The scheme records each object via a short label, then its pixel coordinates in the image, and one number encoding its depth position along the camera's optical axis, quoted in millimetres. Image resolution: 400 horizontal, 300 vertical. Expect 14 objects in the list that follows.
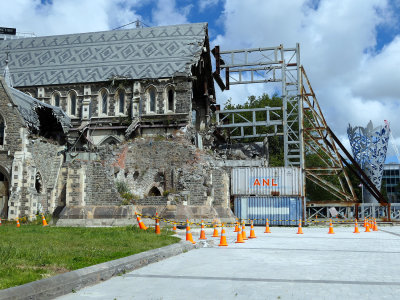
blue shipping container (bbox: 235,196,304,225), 30953
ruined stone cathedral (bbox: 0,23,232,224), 28578
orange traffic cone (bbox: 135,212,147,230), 20655
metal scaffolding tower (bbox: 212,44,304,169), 42031
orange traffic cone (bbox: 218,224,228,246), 15162
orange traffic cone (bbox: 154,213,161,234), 17986
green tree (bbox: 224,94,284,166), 61553
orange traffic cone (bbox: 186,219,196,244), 15594
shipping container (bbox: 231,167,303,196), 31422
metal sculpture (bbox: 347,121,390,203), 57062
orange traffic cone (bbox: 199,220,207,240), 17258
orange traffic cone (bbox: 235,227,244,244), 16609
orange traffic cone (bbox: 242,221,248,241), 17816
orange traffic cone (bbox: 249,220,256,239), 19002
